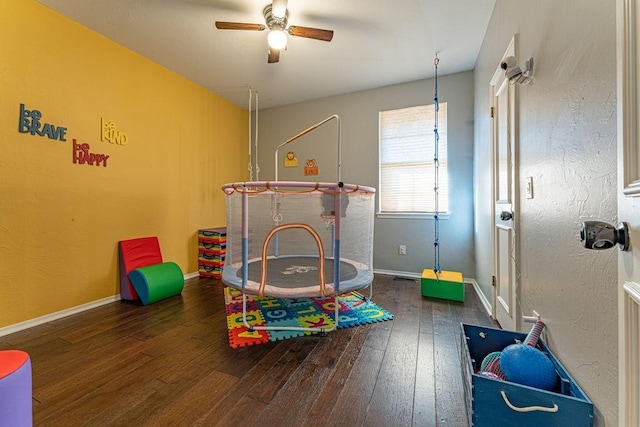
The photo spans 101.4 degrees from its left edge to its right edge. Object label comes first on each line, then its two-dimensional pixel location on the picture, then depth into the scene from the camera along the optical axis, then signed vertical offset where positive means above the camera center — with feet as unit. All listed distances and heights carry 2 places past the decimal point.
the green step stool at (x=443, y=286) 8.80 -2.47
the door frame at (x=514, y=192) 5.52 +0.46
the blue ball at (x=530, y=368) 3.42 -2.05
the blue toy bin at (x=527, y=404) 2.87 -2.21
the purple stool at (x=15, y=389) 3.00 -2.08
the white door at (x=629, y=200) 2.03 +0.11
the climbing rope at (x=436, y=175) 10.39 +1.57
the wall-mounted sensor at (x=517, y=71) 4.80 +2.67
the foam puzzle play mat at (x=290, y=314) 6.57 -2.98
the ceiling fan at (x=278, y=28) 6.82 +4.95
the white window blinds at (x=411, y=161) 11.31 +2.37
